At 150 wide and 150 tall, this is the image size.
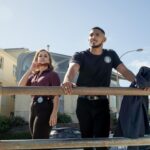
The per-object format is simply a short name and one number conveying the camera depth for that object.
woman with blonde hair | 4.74
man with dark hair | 4.45
